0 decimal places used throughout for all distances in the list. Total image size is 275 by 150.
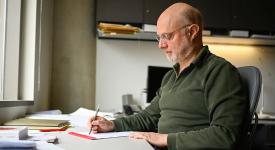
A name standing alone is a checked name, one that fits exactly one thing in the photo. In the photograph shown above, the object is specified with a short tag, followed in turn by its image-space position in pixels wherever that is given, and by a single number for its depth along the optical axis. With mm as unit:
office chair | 1284
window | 2363
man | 1211
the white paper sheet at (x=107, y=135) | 1368
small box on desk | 1250
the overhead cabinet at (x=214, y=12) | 3301
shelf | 3455
